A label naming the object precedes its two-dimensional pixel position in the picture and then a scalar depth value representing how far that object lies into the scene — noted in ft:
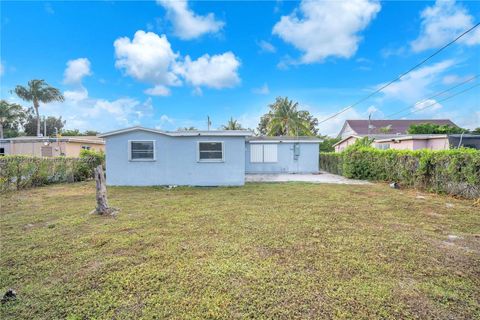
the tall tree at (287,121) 91.76
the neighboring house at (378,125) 113.92
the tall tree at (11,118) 104.47
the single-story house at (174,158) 36.29
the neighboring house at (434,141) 48.92
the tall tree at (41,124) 129.18
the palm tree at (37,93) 107.45
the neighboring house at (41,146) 69.26
